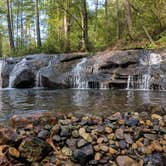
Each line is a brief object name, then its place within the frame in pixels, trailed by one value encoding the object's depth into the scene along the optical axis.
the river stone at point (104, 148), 2.68
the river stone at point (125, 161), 2.53
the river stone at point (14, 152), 2.59
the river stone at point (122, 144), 2.73
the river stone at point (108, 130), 2.93
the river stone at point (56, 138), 2.81
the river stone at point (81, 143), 2.71
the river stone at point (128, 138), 2.80
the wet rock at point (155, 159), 2.57
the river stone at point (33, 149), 2.59
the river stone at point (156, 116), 3.21
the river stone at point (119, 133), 2.86
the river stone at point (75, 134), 2.85
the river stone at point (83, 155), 2.57
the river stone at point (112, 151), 2.67
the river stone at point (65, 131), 2.86
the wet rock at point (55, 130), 2.89
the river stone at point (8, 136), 2.71
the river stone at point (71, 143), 2.72
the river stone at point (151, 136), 2.87
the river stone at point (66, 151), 2.66
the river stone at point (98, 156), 2.60
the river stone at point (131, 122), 3.06
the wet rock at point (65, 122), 3.05
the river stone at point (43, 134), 2.84
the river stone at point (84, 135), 2.79
